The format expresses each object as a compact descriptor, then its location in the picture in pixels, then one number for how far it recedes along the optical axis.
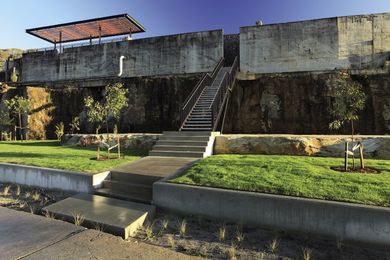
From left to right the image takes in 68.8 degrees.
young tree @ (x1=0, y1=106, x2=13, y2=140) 17.47
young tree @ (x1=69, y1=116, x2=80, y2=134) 18.06
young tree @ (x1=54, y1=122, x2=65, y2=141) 17.67
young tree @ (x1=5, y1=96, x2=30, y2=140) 16.69
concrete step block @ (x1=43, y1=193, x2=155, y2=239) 4.66
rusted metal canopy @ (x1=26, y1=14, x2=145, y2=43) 23.61
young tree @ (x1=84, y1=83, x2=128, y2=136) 9.74
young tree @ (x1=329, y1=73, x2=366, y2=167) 6.96
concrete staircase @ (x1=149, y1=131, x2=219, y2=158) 9.34
